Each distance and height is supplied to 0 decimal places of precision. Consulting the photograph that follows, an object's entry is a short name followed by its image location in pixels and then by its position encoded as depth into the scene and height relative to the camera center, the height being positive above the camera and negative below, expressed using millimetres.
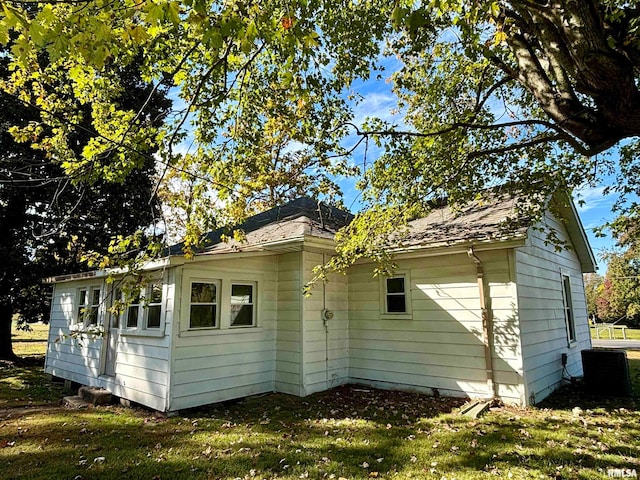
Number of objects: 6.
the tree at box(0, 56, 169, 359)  12086 +2789
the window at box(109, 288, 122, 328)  8652 -396
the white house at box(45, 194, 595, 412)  6957 -433
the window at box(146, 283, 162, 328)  7488 -120
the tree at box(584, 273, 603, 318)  32294 -292
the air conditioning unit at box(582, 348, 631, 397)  7613 -1516
